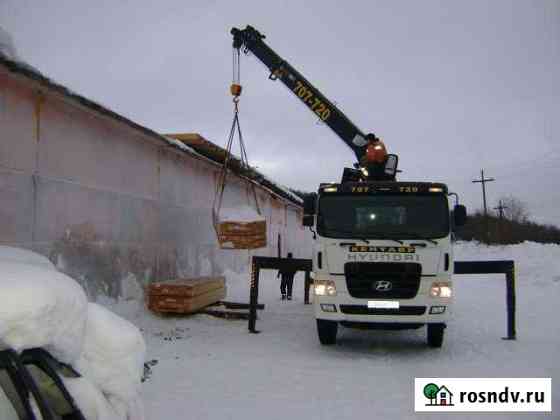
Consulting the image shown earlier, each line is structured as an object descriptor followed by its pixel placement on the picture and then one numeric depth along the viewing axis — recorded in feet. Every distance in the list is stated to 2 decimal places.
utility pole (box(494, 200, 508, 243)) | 169.37
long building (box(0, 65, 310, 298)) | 27.71
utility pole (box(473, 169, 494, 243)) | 177.47
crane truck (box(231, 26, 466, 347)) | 27.71
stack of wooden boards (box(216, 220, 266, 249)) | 37.88
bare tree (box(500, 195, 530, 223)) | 229.54
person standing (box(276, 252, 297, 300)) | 51.96
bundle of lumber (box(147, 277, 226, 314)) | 36.37
